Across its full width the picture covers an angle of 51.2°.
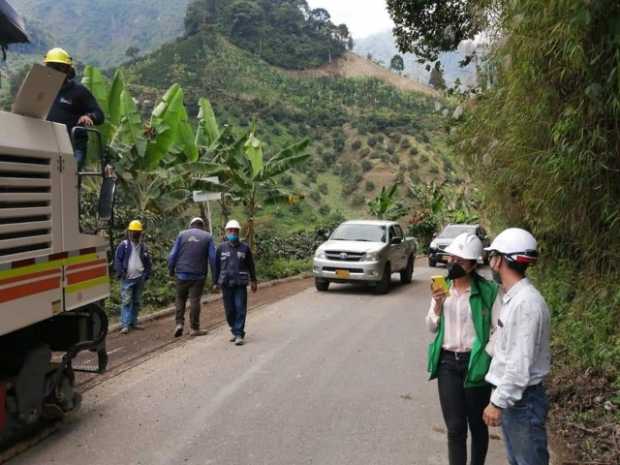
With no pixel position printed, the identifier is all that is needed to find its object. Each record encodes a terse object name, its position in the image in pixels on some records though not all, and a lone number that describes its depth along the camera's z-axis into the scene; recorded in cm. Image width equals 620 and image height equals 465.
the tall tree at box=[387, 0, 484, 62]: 1193
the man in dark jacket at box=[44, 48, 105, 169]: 599
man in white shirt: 345
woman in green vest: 428
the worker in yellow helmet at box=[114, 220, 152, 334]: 1075
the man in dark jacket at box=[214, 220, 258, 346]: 1002
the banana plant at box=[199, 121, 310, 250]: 1755
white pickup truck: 1591
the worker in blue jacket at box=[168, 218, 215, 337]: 1044
